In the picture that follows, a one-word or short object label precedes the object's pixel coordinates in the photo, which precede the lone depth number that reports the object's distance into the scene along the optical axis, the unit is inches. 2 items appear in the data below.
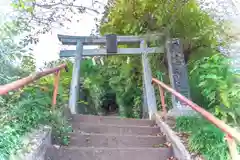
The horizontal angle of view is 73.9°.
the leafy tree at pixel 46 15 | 99.0
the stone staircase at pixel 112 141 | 68.2
